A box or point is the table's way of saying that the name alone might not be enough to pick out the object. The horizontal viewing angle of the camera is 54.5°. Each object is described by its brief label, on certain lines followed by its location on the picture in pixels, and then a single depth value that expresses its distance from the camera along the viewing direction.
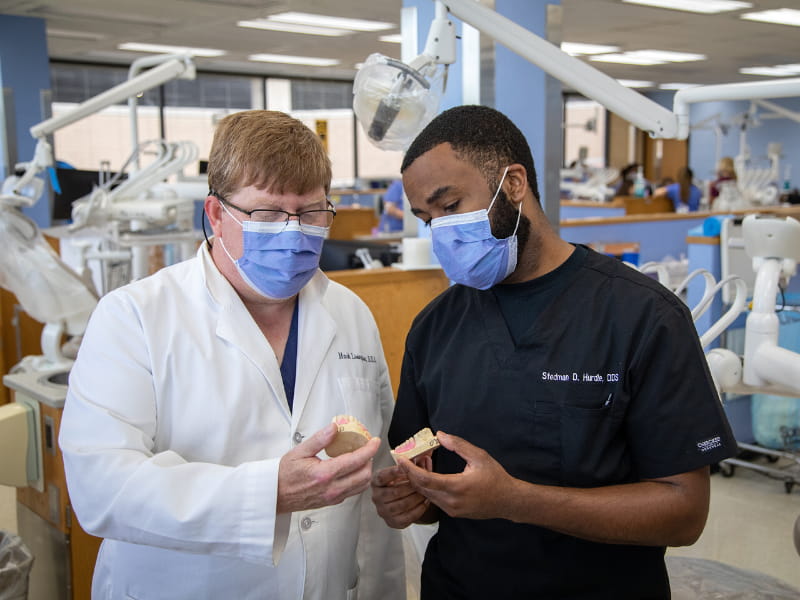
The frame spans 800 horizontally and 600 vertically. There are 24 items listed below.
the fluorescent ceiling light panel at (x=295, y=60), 10.21
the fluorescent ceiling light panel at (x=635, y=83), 13.13
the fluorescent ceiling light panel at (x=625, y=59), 10.28
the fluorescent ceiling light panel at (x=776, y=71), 11.44
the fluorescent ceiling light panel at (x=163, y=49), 9.27
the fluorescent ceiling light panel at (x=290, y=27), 7.64
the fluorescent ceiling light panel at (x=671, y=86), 13.73
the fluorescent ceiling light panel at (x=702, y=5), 6.82
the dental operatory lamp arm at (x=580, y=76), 1.66
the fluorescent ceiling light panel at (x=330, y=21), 7.27
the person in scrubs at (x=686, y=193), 8.72
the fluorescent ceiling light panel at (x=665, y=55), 10.01
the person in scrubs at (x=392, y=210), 7.27
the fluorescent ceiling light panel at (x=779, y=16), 7.25
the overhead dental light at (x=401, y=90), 1.83
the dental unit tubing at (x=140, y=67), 3.19
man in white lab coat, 1.20
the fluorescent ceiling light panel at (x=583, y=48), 9.38
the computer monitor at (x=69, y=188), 3.83
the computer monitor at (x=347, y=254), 3.62
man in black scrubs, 1.20
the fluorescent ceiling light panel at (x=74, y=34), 8.14
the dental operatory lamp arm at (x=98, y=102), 3.01
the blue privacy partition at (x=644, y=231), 5.77
